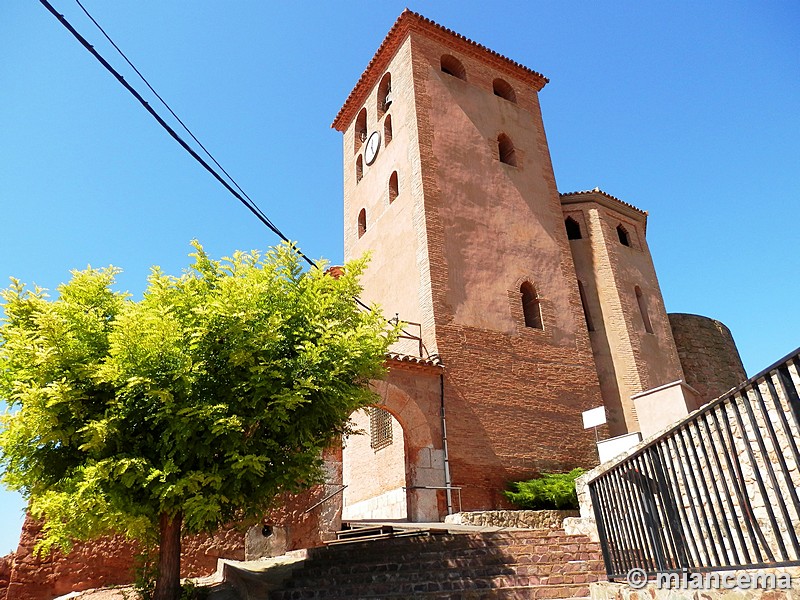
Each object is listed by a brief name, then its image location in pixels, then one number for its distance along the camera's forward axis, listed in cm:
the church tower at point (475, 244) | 1368
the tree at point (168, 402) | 665
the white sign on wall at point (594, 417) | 1320
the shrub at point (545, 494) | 1220
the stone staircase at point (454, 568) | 730
